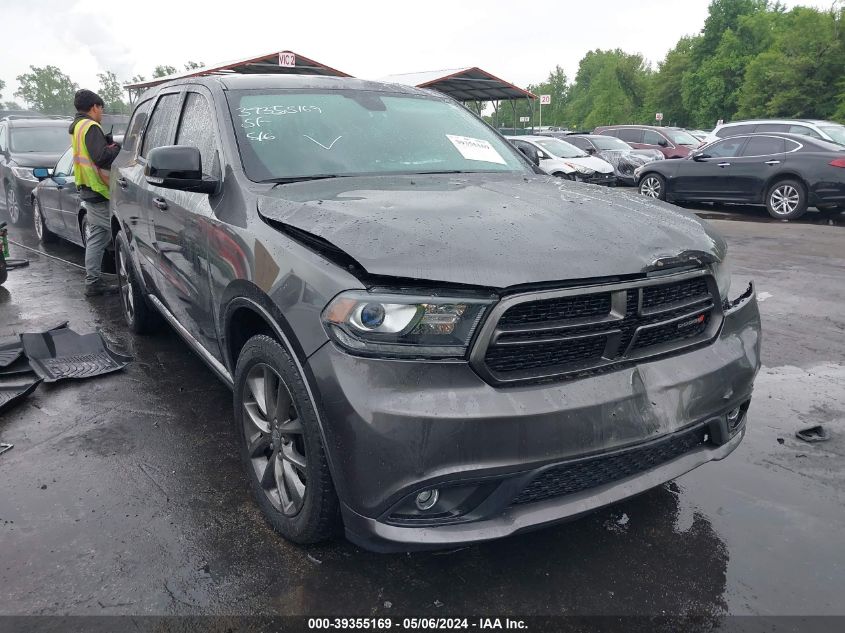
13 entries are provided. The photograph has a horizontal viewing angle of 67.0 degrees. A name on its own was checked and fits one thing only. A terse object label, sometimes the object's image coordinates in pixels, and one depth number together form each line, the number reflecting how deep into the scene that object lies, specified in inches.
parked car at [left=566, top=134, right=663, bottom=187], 709.9
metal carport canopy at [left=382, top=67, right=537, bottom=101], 938.7
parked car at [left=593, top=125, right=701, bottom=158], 817.5
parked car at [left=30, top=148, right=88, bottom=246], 291.3
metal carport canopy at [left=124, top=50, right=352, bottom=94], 882.1
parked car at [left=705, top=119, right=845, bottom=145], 479.7
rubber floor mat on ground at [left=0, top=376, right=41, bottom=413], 151.8
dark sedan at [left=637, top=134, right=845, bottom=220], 438.9
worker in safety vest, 249.4
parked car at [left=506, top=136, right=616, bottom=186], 586.2
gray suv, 75.6
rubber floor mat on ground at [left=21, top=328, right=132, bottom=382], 171.0
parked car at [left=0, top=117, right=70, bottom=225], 404.2
